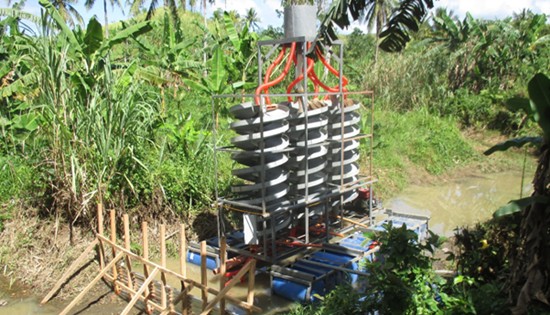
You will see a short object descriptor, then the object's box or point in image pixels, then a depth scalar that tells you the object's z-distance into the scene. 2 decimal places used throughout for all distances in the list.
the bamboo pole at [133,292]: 4.96
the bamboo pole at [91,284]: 5.13
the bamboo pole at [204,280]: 4.42
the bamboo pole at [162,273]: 4.84
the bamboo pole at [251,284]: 4.22
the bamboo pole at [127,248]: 5.25
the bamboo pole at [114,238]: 5.48
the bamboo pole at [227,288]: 4.18
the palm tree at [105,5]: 22.71
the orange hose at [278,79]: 6.00
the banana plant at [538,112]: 3.13
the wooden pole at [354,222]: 7.00
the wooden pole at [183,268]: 4.61
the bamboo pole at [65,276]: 5.47
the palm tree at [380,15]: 18.08
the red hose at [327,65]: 4.61
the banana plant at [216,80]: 8.98
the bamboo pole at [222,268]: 4.32
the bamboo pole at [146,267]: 5.00
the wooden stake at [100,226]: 5.64
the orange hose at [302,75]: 6.39
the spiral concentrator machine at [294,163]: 5.77
